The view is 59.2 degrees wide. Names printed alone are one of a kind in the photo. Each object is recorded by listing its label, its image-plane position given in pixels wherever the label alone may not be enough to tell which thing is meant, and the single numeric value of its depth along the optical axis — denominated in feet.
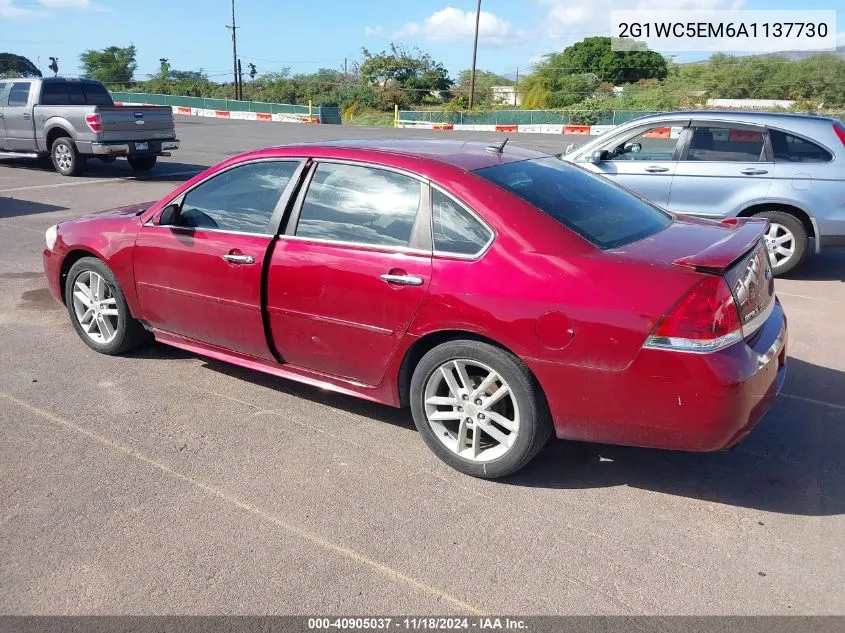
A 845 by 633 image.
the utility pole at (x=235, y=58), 189.16
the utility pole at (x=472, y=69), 163.12
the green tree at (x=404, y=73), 211.20
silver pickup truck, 47.39
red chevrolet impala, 10.51
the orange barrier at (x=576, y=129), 116.98
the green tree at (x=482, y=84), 203.72
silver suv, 24.79
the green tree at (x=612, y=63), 228.02
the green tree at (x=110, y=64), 256.73
